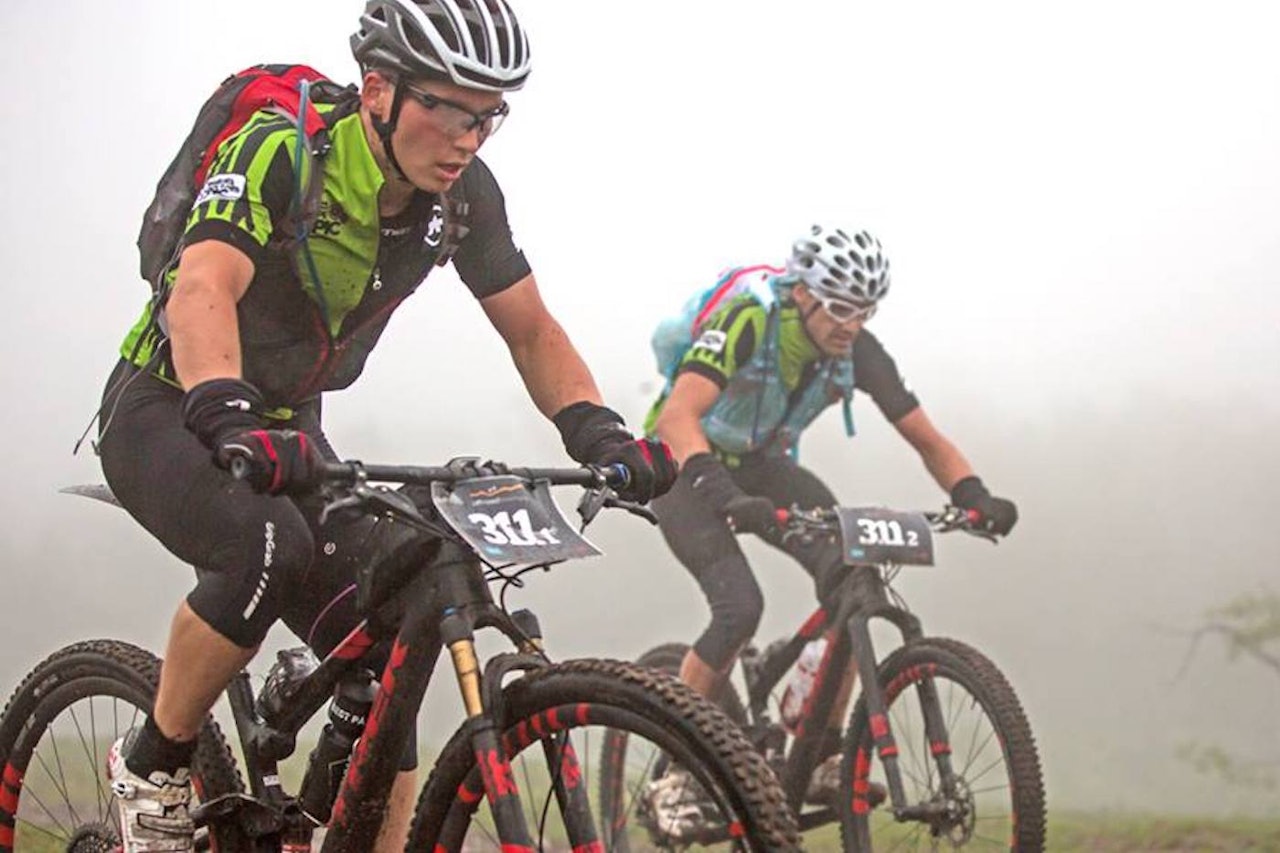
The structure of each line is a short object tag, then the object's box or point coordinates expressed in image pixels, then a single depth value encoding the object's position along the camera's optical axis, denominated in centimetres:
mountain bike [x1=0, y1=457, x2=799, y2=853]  634
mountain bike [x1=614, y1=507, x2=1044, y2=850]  1134
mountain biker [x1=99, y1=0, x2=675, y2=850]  732
